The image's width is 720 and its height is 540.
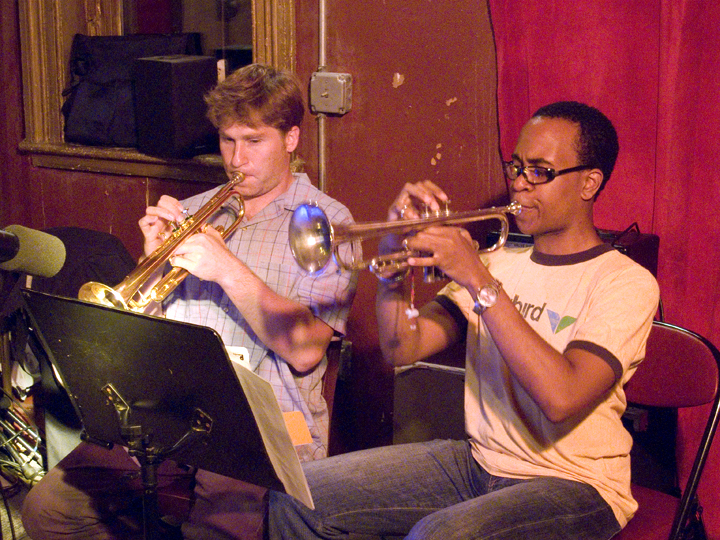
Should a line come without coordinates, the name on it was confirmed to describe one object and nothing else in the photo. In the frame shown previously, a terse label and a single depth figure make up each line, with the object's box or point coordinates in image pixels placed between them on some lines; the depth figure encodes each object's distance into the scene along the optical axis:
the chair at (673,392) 1.81
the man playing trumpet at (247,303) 2.03
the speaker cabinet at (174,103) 3.22
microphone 1.64
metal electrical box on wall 3.03
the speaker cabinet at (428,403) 2.59
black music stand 1.53
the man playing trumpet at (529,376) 1.64
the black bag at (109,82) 3.53
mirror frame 3.64
